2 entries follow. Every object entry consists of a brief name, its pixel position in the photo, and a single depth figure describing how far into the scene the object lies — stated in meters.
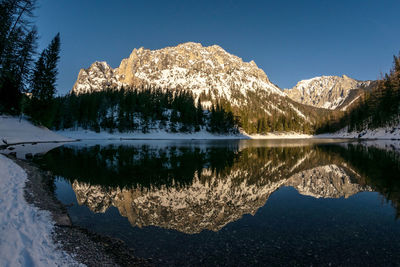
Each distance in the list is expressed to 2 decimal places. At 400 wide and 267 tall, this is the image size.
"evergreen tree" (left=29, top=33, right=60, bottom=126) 56.50
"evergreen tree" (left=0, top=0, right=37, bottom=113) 16.28
